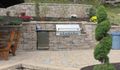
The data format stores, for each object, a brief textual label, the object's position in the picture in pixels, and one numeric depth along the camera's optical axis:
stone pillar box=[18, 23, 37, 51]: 5.05
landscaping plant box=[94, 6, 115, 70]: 2.97
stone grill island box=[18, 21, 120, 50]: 5.07
